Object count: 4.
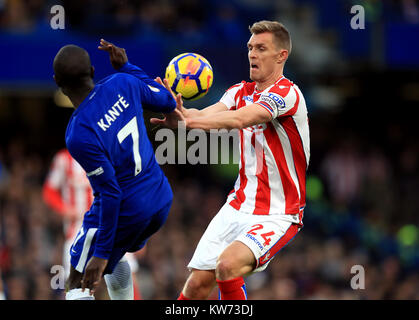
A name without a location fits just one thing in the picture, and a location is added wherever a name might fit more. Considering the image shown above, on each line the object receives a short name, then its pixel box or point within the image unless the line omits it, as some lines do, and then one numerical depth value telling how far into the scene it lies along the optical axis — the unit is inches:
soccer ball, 485.7
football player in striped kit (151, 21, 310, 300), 462.0
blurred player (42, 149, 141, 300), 730.2
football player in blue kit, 399.9
